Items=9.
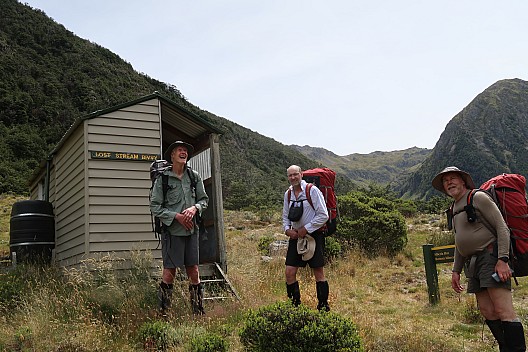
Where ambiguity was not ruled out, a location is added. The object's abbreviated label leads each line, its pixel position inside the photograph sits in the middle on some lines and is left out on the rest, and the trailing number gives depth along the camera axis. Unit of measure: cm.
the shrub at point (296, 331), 360
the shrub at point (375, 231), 1102
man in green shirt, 498
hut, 691
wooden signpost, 666
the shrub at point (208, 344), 398
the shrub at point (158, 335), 421
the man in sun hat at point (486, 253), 341
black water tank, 859
